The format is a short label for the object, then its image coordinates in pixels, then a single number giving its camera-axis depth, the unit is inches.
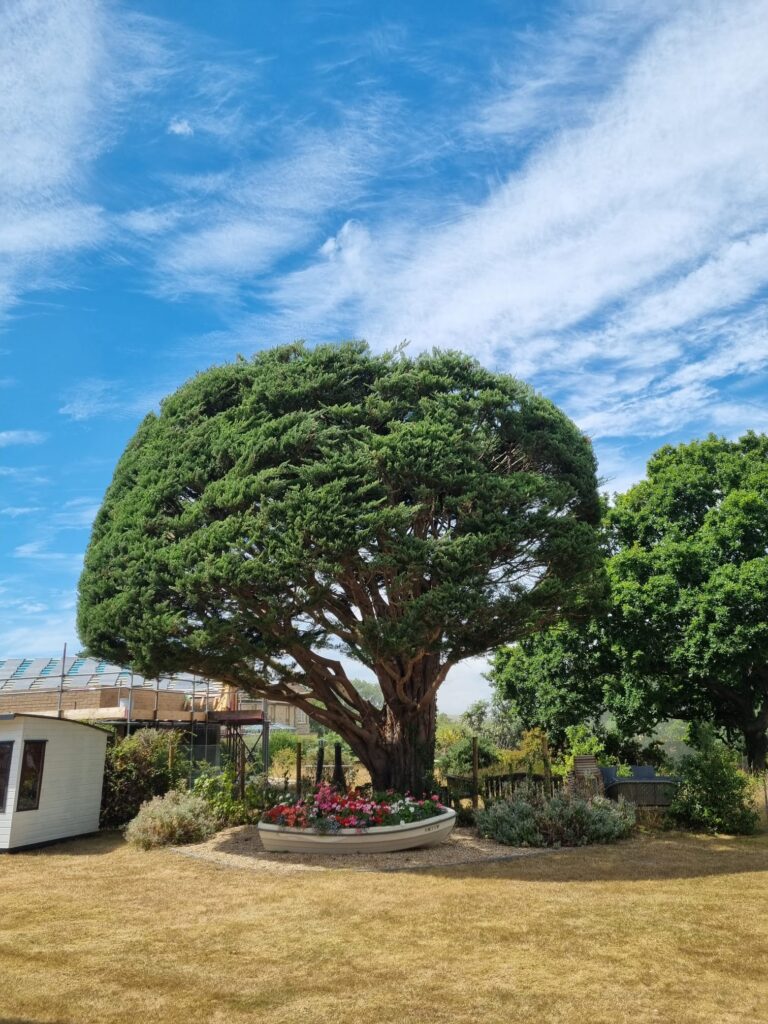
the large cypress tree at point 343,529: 526.0
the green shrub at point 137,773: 709.3
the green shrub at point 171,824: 594.9
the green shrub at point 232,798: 658.8
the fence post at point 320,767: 753.6
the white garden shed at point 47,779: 591.2
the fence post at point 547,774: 660.7
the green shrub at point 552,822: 572.4
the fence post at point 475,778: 693.9
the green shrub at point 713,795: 650.8
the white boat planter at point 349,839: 541.6
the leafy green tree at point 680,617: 844.0
